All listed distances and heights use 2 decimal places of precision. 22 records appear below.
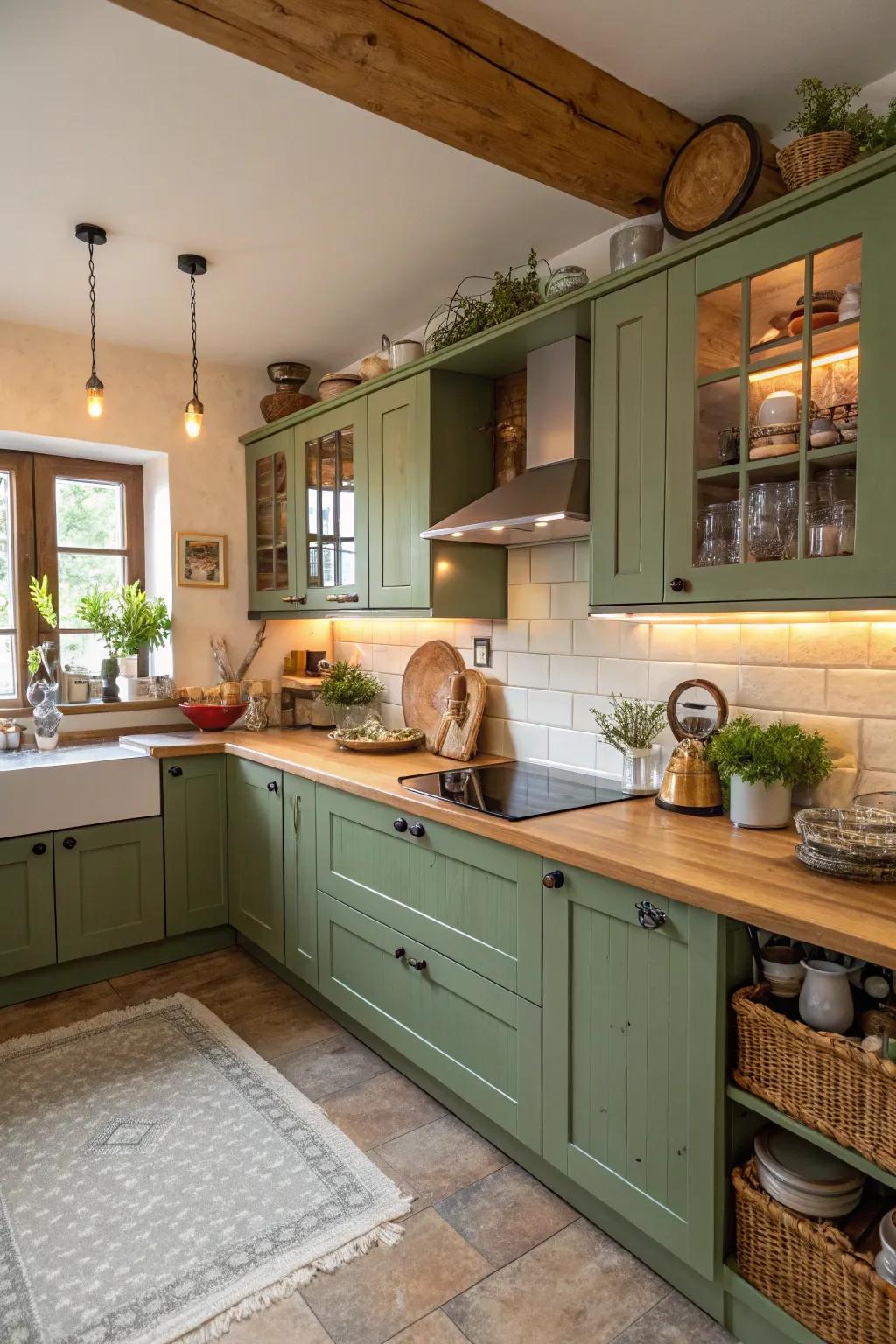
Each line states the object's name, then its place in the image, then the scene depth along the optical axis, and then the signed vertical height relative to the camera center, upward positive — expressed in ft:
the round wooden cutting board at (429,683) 10.32 -0.75
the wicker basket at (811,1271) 4.36 -3.70
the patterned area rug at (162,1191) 5.42 -4.52
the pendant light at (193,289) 9.04 +4.08
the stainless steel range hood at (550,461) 7.27 +1.59
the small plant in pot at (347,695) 11.11 -0.95
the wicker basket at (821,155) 5.42 +3.18
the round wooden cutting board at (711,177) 6.07 +3.52
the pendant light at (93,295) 8.41 +4.06
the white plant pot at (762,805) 6.15 -1.38
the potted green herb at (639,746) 7.48 -1.12
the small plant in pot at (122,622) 11.98 +0.06
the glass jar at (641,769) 7.48 -1.33
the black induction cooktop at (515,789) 6.98 -1.56
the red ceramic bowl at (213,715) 11.85 -1.32
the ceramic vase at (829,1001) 4.67 -2.18
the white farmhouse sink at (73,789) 9.62 -2.02
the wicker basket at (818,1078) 4.22 -2.52
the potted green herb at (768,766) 6.06 -1.07
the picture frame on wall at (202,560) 12.44 +1.03
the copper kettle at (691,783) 6.66 -1.31
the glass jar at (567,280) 7.34 +3.16
